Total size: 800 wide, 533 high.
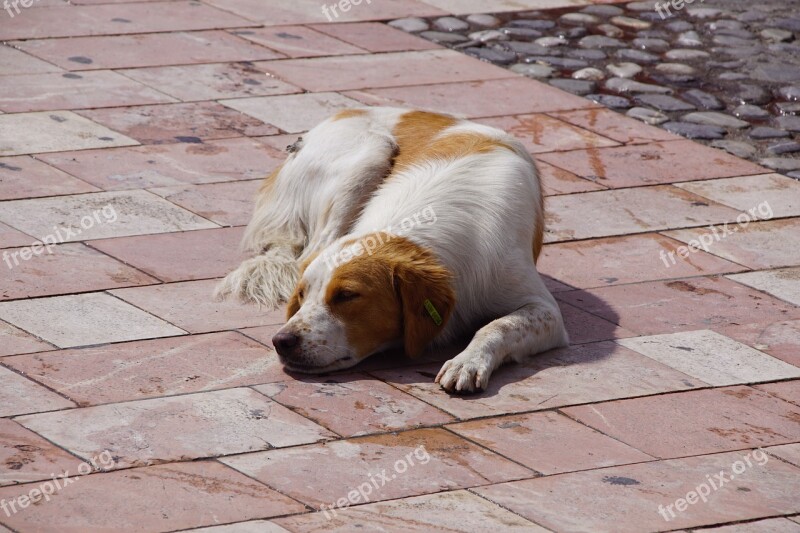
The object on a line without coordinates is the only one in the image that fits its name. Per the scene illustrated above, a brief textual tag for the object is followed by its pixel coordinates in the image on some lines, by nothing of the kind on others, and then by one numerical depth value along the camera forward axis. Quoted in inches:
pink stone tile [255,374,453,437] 420.2
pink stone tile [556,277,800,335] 524.1
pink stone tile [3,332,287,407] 431.5
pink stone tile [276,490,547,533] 358.3
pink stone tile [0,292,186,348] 471.2
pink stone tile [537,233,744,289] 566.6
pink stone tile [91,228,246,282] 538.3
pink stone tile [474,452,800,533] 371.9
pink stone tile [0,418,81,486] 369.7
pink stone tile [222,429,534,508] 378.6
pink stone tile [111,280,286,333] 492.1
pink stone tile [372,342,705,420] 443.2
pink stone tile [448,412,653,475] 405.7
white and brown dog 456.1
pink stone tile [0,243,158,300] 509.7
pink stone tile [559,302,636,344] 506.0
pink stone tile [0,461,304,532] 349.1
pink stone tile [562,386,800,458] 425.1
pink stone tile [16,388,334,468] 391.5
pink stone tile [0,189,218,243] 568.7
